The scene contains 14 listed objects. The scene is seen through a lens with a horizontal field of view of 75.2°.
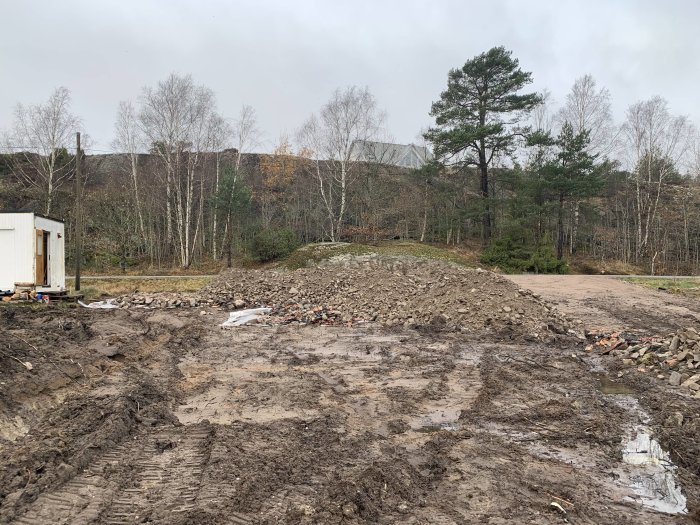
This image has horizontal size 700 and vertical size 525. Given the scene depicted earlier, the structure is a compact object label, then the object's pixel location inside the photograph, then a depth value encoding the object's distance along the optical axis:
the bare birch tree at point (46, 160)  30.02
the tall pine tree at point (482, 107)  30.31
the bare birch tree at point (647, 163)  37.97
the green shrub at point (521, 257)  28.55
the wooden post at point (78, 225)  19.27
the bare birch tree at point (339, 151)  32.72
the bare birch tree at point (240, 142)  32.97
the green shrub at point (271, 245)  27.44
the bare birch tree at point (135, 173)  32.17
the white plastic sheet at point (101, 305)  15.84
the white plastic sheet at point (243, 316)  13.50
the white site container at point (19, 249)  14.31
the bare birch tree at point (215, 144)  31.53
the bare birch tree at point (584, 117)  37.78
